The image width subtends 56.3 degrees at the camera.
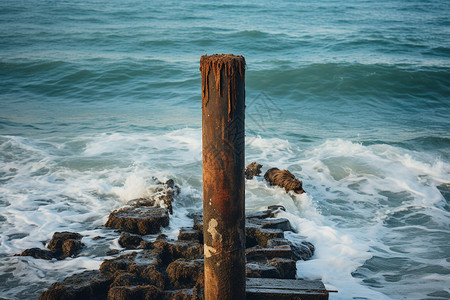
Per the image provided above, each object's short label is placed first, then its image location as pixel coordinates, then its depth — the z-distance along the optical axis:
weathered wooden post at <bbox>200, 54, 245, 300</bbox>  2.70
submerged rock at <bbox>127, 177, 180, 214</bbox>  6.19
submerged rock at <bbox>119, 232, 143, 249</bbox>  5.00
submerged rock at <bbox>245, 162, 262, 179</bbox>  7.86
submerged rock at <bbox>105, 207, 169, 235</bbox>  5.30
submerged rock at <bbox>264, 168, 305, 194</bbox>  7.25
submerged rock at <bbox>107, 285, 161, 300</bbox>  3.57
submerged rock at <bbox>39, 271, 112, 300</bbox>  3.65
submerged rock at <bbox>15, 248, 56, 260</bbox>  4.79
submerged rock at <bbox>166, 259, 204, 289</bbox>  3.90
